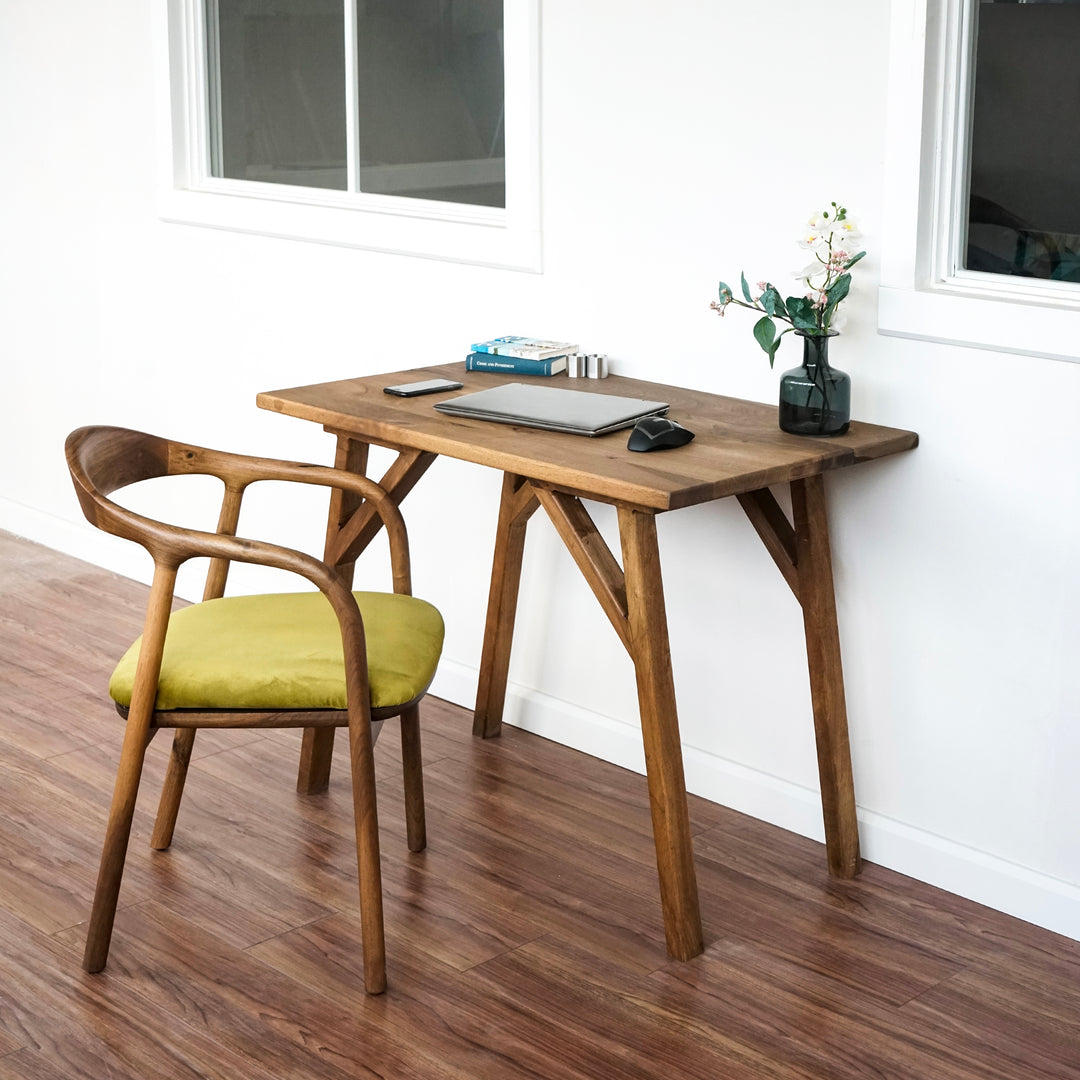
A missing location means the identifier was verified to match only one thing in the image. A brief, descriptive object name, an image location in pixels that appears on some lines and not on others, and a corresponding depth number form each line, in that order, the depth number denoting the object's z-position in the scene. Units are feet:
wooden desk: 6.96
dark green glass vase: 7.54
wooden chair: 6.76
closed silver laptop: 7.68
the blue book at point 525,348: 9.04
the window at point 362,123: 9.75
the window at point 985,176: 7.24
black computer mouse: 7.25
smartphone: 8.56
